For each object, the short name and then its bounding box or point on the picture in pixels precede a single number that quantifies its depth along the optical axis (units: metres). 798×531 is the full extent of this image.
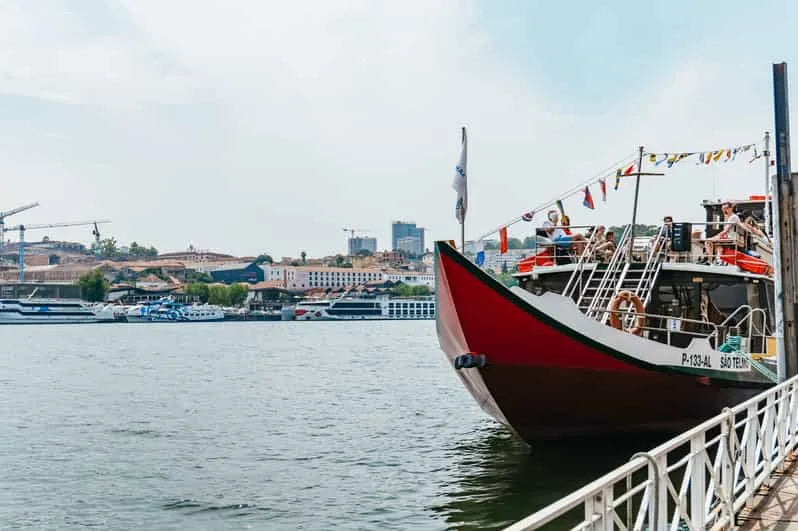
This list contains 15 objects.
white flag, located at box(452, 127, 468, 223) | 13.40
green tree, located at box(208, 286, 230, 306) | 192.88
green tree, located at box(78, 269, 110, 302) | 183.38
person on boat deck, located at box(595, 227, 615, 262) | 18.80
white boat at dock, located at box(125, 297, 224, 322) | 154.62
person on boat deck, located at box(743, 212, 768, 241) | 18.20
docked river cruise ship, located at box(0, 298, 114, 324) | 141.00
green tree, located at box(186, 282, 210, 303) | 195.12
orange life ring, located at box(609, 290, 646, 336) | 15.65
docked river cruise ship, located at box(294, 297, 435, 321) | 167.75
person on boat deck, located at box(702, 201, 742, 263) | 17.44
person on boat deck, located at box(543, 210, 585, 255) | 19.17
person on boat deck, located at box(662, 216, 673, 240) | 17.88
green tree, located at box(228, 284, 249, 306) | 192.62
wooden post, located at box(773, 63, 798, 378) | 13.15
